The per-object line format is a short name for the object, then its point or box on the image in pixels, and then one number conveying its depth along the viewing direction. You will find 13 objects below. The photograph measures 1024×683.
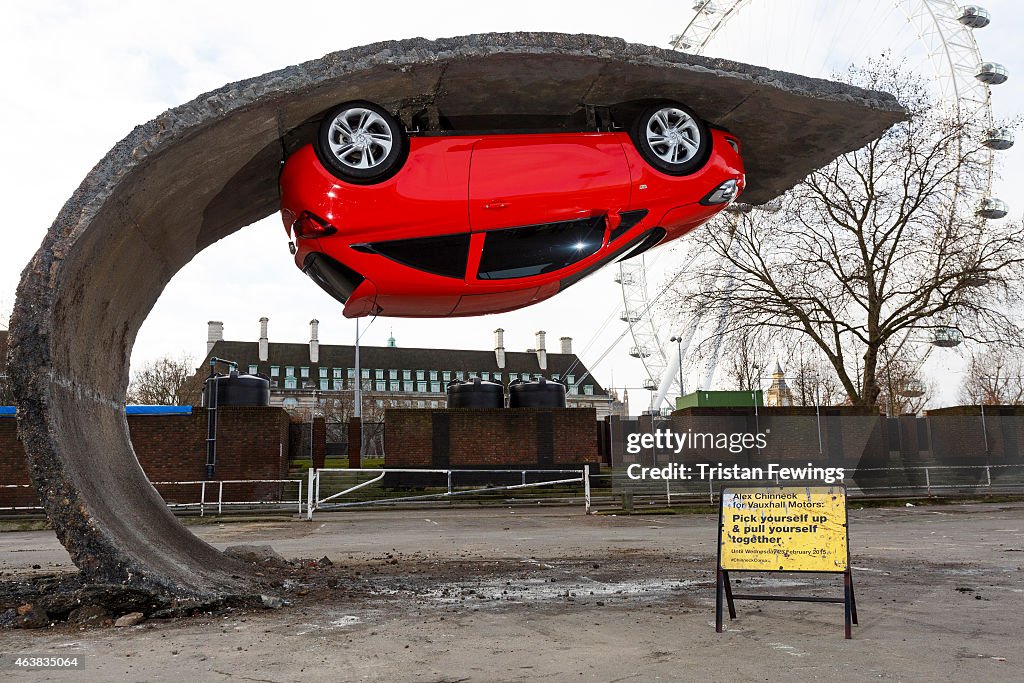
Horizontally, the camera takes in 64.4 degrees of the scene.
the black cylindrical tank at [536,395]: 30.80
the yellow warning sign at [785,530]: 5.72
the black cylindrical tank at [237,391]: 27.94
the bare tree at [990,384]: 58.66
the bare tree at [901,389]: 46.03
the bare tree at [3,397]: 30.22
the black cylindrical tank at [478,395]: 30.59
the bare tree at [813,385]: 55.66
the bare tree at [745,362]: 28.55
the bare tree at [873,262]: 26.33
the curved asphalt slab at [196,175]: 5.60
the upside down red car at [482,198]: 6.59
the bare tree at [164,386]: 53.38
